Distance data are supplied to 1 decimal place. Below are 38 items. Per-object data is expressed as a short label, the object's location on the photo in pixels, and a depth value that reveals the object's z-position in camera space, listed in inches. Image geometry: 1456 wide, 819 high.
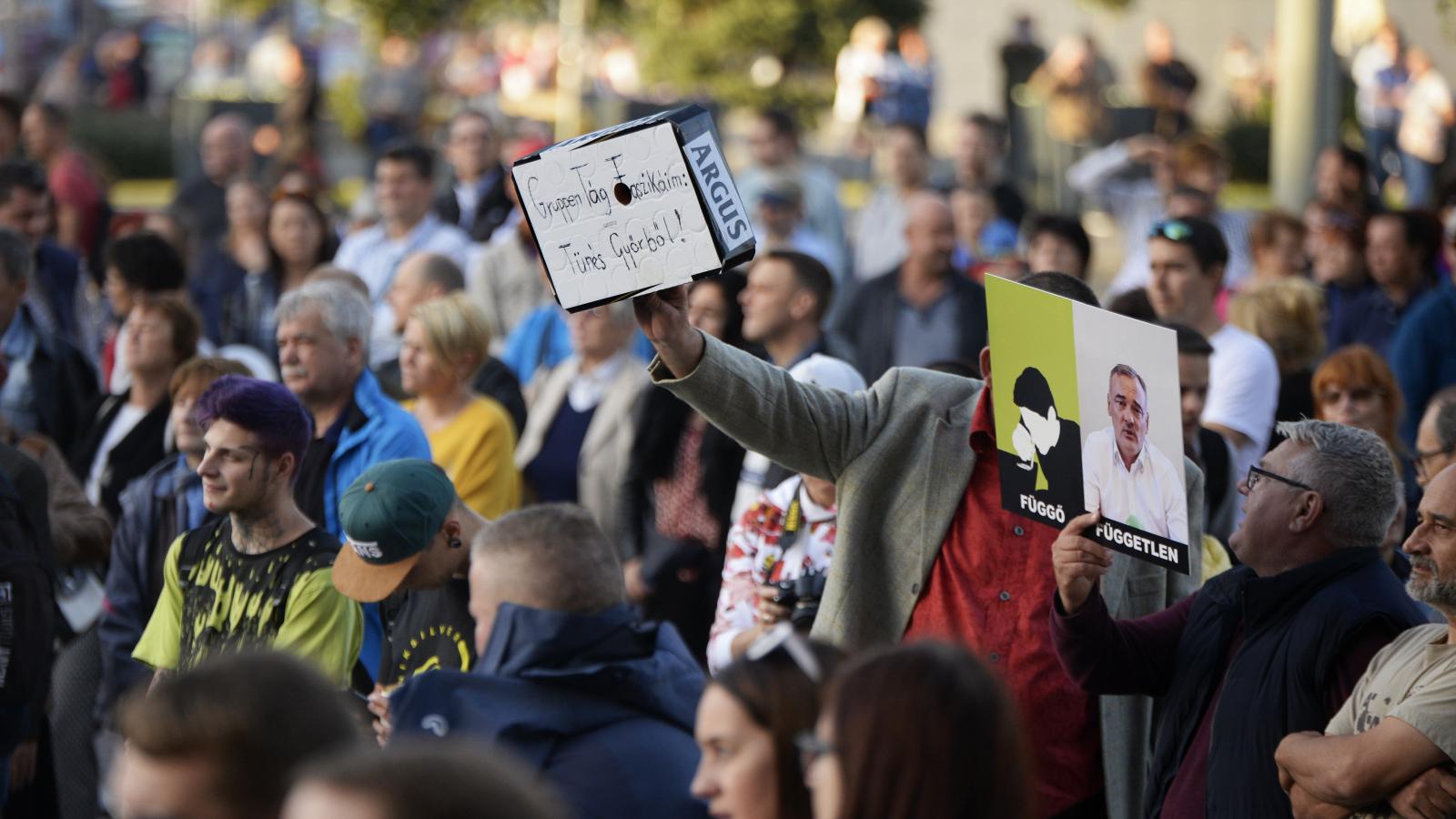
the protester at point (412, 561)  362.6
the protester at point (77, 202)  907.4
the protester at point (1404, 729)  283.4
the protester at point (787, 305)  563.5
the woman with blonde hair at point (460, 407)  523.5
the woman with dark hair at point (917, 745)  197.2
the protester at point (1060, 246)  703.1
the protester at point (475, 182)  849.5
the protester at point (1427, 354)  626.5
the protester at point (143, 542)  451.8
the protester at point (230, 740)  206.7
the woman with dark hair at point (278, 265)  738.2
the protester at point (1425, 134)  1207.6
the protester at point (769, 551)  397.7
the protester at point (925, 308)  714.2
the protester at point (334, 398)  467.8
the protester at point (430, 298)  622.2
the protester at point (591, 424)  608.7
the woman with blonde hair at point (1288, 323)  592.1
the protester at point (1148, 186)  845.2
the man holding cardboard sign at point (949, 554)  345.7
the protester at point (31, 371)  596.4
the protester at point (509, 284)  756.0
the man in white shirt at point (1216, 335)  528.1
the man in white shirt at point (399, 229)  781.9
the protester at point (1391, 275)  703.1
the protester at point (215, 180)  960.3
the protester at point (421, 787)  169.3
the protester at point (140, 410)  542.9
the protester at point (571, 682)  278.5
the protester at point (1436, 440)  423.2
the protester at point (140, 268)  637.3
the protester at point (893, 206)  914.7
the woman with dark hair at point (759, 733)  218.1
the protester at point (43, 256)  710.5
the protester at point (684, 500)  572.1
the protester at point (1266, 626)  307.4
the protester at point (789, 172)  927.7
